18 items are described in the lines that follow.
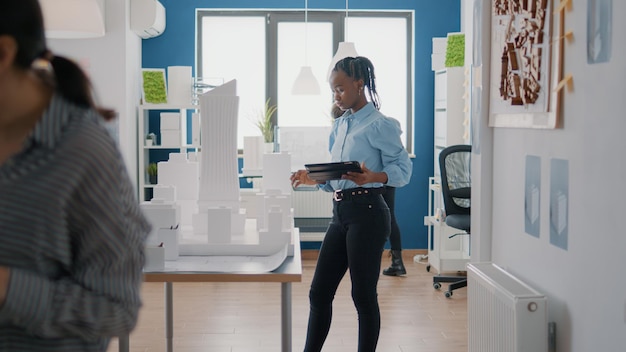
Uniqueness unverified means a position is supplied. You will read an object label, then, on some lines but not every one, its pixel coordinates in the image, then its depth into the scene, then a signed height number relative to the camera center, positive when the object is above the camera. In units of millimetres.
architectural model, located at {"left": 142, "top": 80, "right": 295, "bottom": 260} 2982 -210
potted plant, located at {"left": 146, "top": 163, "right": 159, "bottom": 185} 7246 -214
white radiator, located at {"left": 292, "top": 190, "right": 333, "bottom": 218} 7664 -540
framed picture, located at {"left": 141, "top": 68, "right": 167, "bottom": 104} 7145 +549
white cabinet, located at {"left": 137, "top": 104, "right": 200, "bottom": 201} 7160 +130
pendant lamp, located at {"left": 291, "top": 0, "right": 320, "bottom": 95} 6859 +550
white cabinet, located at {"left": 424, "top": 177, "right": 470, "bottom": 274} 6594 -804
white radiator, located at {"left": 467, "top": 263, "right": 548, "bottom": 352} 2764 -590
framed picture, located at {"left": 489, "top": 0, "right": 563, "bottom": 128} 2803 +319
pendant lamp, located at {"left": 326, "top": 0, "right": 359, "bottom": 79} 6652 +806
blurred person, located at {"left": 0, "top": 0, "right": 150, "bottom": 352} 1058 -77
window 7703 +908
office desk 2689 -428
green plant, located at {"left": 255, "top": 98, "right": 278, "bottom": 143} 7609 +252
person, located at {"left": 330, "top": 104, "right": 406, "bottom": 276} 6738 -888
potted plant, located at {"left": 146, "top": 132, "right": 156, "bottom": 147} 7250 +83
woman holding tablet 3246 -221
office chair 5852 -300
